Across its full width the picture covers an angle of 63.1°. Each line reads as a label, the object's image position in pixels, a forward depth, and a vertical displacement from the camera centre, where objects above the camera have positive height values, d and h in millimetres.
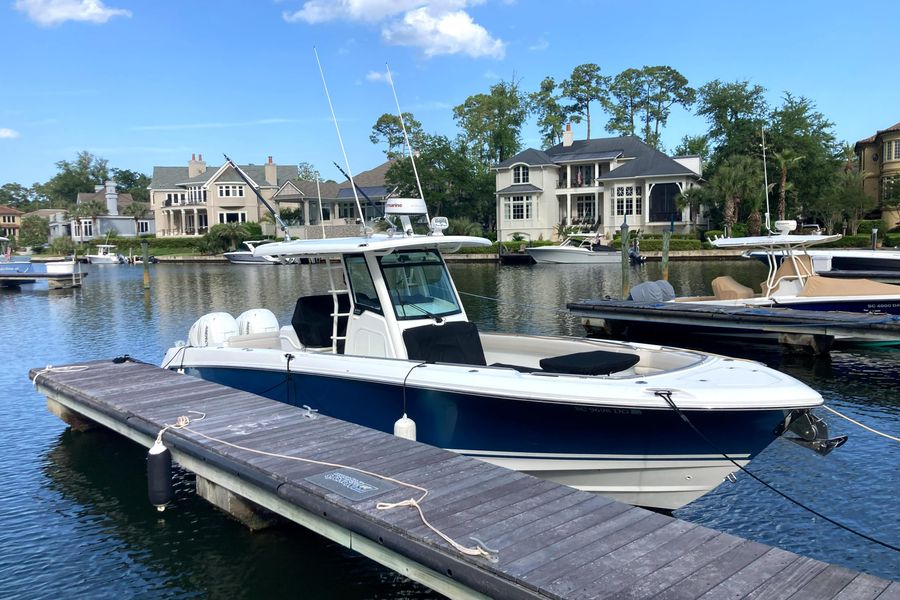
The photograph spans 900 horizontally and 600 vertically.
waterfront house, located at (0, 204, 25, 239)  138875 +8359
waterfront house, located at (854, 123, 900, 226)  53938 +5484
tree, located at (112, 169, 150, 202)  135125 +15202
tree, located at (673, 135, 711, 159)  76375 +10214
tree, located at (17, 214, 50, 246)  98106 +4368
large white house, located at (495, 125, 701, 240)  58188 +4824
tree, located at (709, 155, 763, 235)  52500 +4045
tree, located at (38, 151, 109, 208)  136750 +15654
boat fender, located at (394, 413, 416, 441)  7395 -1788
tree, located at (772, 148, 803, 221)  52438 +5626
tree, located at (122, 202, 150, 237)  97688 +6500
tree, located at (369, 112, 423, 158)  80562 +13440
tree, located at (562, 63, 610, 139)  80875 +17857
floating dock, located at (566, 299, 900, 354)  15078 -1783
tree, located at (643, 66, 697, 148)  80000 +16479
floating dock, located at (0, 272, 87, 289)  40469 -969
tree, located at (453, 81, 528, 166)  73000 +12699
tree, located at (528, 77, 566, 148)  79812 +14851
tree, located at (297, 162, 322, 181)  108138 +12736
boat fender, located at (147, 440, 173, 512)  7395 -2216
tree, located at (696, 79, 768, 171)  60562 +11064
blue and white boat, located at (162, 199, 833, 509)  6652 -1370
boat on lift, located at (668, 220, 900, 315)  17406 -1202
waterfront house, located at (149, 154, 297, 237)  80875 +7156
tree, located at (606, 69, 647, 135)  80812 +16311
